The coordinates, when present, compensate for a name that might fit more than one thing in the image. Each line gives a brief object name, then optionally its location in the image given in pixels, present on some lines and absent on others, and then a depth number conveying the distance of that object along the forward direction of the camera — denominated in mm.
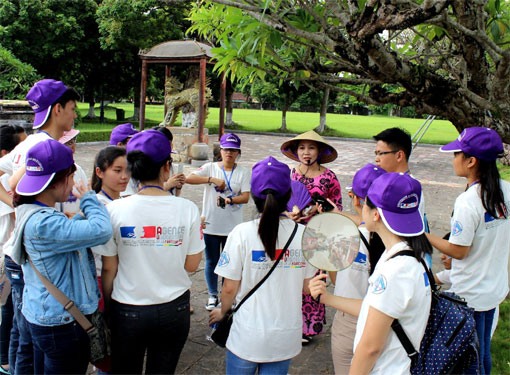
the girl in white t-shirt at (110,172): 3172
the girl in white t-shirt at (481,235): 2975
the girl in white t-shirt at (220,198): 4762
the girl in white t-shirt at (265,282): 2486
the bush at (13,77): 17125
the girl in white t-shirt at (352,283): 2791
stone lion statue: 15109
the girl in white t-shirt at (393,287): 1981
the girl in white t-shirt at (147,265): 2492
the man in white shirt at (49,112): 3105
